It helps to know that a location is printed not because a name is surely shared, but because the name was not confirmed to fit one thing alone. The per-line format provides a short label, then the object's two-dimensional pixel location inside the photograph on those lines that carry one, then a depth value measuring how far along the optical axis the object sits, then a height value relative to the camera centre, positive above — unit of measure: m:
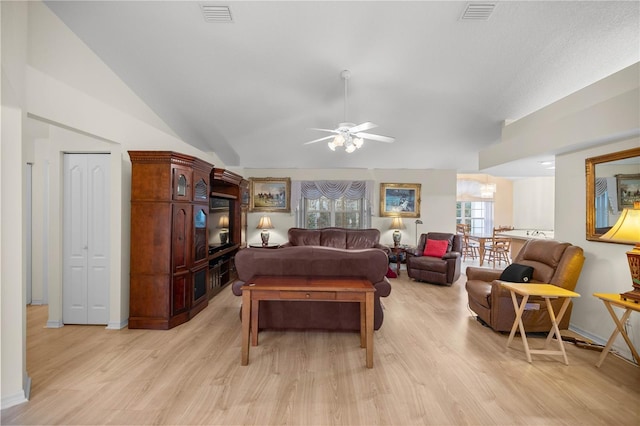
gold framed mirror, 2.85 +0.29
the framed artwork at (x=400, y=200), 7.21 +0.30
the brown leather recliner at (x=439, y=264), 5.58 -1.09
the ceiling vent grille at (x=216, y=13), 2.77 +2.02
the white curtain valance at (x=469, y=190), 9.77 +0.78
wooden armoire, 3.39 -0.38
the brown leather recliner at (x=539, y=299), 3.15 -0.98
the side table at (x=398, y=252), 6.52 -0.98
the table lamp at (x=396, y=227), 6.85 -0.40
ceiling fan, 3.34 +0.96
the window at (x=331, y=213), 7.48 -0.06
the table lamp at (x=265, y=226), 6.85 -0.40
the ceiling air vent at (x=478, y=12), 2.63 +1.96
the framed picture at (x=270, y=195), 7.27 +0.40
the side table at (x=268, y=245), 6.69 -0.87
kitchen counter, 5.53 -0.49
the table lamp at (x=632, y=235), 2.38 -0.19
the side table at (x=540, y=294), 2.65 -0.86
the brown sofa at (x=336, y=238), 6.51 -0.64
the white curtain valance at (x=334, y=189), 7.23 +0.57
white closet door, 3.46 -0.43
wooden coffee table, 2.54 -0.78
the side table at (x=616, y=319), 2.43 -0.96
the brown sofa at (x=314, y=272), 3.06 -0.69
